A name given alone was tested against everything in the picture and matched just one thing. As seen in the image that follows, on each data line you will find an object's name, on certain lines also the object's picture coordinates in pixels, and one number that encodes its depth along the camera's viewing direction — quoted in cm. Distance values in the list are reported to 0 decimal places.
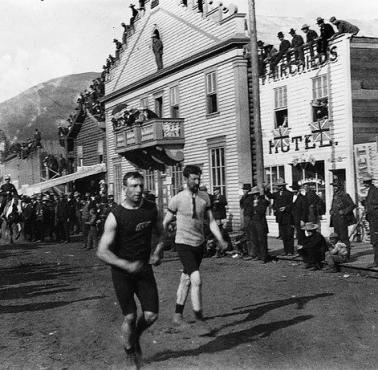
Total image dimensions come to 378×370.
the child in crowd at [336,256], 1234
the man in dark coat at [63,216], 2325
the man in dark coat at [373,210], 1207
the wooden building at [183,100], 2325
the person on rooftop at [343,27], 1762
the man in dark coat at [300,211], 1480
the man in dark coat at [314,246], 1277
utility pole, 1645
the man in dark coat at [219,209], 1778
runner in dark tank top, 549
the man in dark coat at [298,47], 1959
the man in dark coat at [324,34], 1808
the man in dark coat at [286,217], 1505
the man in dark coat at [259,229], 1465
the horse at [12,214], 2255
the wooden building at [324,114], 1781
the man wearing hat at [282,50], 2036
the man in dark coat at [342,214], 1389
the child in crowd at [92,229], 1895
